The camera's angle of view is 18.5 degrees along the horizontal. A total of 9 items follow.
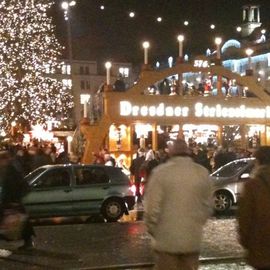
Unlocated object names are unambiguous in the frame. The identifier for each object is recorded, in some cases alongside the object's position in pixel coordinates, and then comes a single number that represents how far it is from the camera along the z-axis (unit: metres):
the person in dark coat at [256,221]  6.22
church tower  110.25
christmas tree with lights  45.94
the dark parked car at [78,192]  19.62
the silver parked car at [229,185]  22.86
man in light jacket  6.83
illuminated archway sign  29.28
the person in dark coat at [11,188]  12.80
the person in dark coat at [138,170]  26.22
